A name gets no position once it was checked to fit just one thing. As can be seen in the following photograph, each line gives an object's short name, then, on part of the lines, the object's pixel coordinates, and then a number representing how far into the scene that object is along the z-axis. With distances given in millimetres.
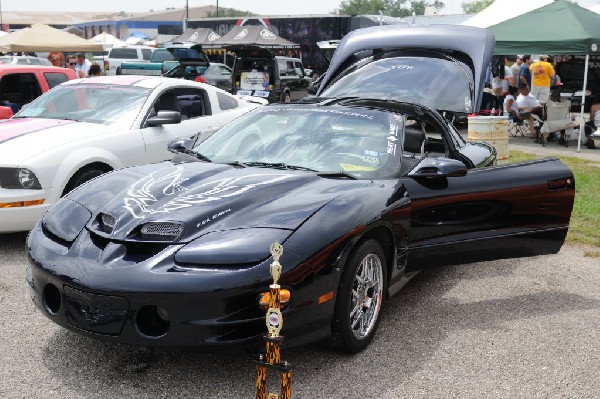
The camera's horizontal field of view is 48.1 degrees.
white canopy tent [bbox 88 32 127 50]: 32375
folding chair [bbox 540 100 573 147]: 13906
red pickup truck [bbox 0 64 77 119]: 8586
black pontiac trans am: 3109
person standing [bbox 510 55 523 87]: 19602
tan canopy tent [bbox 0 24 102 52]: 18156
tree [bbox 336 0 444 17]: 124188
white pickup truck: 30619
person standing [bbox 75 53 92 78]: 18750
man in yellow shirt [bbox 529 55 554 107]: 16594
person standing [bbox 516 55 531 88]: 18438
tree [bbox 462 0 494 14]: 108750
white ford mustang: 5570
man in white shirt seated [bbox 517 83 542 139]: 14820
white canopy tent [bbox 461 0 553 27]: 14523
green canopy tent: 12812
